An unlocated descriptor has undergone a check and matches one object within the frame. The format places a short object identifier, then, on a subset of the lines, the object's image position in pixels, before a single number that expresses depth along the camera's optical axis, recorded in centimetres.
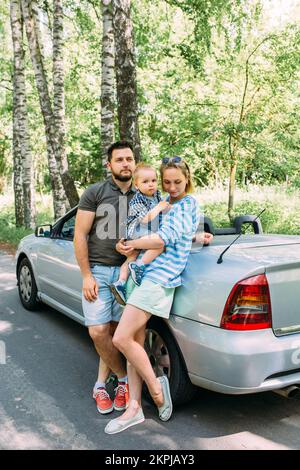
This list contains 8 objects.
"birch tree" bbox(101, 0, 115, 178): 983
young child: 356
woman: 348
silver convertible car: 318
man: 384
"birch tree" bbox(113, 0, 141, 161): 730
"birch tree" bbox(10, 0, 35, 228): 1548
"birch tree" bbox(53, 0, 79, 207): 1240
